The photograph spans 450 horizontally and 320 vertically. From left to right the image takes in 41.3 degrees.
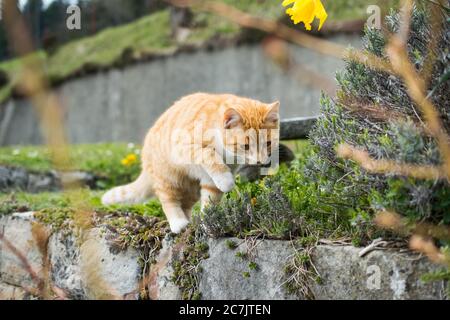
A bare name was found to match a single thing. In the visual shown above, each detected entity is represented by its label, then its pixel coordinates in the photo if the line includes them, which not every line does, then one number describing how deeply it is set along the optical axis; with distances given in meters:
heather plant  2.27
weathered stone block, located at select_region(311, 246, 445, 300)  2.34
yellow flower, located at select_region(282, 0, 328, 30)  1.81
